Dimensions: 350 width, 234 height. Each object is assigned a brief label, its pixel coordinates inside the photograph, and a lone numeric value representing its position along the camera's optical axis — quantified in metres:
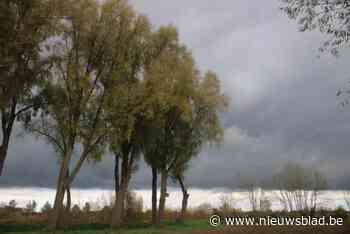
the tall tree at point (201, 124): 38.28
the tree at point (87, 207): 45.45
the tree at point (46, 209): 46.65
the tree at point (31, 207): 48.94
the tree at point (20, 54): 22.77
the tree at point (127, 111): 30.03
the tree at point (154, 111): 31.55
